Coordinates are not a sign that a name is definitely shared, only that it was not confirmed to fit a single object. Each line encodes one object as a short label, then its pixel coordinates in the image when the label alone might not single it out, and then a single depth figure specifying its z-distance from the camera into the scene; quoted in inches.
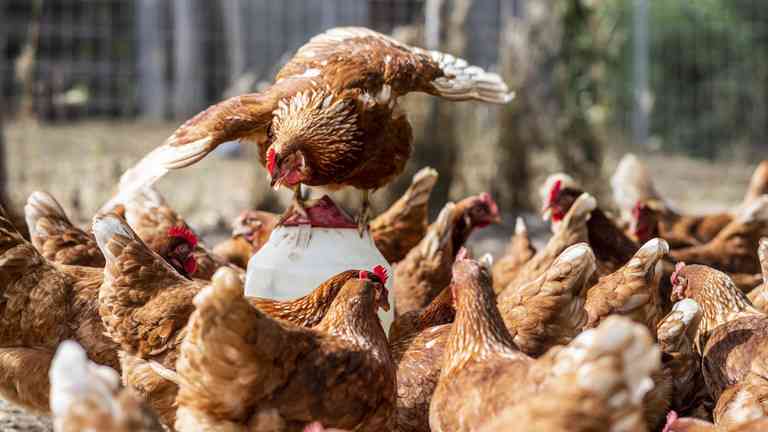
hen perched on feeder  156.2
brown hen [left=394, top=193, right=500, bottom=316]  197.8
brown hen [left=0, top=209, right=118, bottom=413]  157.5
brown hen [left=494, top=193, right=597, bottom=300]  186.7
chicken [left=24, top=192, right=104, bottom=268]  181.9
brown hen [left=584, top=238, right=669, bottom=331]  157.9
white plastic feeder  163.8
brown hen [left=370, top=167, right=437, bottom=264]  213.3
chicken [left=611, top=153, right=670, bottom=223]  263.9
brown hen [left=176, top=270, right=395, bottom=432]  118.7
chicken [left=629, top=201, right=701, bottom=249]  223.9
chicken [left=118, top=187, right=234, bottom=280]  179.0
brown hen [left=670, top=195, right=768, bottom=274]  215.6
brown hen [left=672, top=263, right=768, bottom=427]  135.9
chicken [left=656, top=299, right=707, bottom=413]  153.3
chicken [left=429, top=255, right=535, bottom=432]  120.9
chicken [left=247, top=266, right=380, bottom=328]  148.2
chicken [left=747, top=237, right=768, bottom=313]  171.5
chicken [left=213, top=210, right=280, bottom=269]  214.4
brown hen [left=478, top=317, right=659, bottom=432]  98.7
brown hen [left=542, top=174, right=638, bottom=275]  207.2
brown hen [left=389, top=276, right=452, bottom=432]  149.9
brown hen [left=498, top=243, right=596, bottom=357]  150.0
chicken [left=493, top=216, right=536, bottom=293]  211.2
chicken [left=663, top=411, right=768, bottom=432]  119.4
